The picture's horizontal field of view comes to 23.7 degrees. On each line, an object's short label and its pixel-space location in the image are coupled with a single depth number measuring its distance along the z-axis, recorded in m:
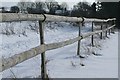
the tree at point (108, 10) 39.69
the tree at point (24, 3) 40.74
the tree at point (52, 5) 53.22
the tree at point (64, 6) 55.88
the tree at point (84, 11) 41.68
